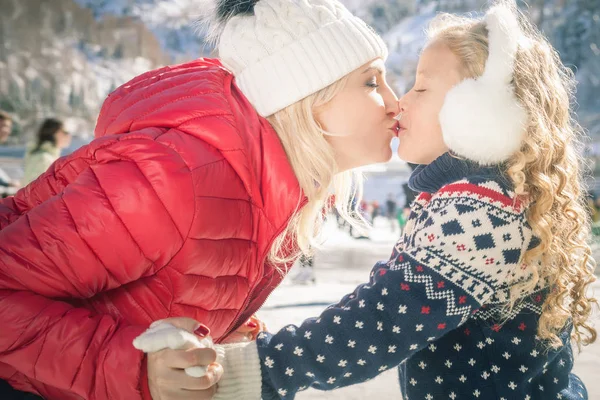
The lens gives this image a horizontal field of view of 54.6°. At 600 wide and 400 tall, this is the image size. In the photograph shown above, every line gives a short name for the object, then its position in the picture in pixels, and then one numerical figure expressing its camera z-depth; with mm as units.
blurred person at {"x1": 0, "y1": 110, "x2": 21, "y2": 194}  5152
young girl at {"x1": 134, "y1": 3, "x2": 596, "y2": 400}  1104
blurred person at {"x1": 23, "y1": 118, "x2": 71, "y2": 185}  4664
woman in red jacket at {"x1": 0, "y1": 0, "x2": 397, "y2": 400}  1076
